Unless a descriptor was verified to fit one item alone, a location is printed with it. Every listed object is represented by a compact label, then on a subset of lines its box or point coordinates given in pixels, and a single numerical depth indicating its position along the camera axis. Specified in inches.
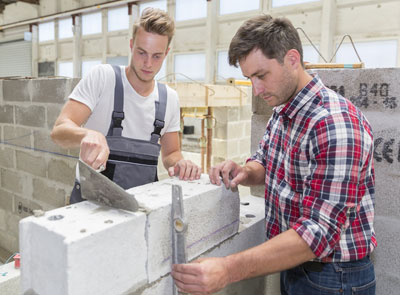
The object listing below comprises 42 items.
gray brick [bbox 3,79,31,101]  146.2
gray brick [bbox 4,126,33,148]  150.6
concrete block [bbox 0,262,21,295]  78.5
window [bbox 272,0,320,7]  253.9
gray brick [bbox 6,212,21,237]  162.6
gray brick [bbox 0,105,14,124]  156.6
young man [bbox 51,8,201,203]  70.9
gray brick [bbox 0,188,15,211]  166.9
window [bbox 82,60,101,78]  386.8
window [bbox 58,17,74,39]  401.4
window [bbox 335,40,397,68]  216.4
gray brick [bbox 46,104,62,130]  131.9
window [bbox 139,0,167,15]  327.0
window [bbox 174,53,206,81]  309.1
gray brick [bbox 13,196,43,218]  155.2
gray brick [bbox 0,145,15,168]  163.9
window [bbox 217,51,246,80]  291.9
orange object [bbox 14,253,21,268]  84.9
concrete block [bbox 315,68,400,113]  65.6
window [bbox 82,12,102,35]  378.3
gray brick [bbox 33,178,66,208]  141.3
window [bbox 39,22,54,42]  423.8
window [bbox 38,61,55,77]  424.8
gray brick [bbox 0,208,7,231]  170.2
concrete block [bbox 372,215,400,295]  69.4
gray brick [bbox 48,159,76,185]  135.2
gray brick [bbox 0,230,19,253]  162.4
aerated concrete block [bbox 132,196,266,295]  48.6
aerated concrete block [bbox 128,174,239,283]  44.7
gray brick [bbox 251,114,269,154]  83.2
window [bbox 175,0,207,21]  302.8
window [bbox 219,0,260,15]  275.4
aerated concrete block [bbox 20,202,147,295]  35.7
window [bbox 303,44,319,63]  243.6
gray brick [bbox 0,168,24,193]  161.2
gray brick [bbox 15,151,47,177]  148.3
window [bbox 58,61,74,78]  408.5
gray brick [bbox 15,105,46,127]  140.2
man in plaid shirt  43.9
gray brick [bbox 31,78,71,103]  127.5
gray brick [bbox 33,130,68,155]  138.0
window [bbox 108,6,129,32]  352.8
